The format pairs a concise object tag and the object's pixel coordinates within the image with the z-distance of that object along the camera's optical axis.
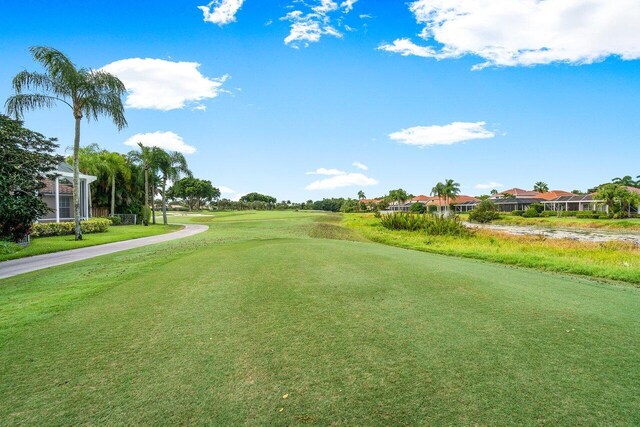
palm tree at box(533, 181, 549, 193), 109.00
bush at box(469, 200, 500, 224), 59.84
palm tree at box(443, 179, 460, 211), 92.81
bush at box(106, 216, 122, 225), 39.87
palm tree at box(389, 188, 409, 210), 115.93
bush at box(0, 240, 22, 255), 15.64
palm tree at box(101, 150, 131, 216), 42.28
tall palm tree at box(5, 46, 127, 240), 20.72
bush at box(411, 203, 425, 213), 99.28
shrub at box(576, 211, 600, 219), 54.00
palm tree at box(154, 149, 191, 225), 44.41
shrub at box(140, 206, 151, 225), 42.06
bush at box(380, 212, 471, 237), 30.00
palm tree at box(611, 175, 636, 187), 84.12
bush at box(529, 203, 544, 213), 66.19
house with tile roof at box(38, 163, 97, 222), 31.34
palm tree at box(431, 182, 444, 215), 94.00
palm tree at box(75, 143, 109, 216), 41.28
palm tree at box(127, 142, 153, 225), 43.59
